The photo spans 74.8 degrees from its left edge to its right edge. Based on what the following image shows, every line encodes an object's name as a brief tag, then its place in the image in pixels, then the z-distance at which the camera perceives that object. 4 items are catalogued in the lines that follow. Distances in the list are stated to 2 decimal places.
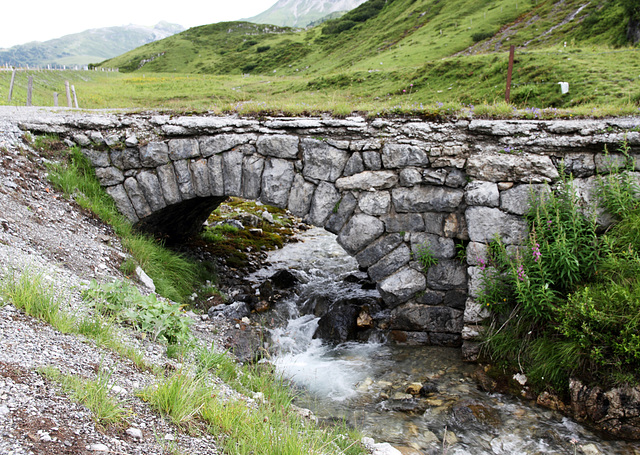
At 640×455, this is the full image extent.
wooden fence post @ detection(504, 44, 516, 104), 10.00
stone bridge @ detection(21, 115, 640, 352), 6.54
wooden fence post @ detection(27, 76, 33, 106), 14.49
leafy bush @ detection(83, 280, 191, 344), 4.55
